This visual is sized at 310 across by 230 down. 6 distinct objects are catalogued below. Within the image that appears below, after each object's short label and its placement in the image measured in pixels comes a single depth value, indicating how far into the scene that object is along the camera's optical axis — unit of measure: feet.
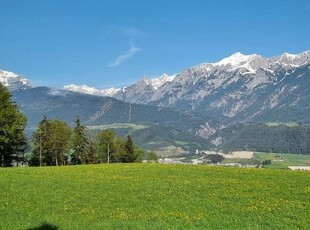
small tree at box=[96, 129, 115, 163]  426.10
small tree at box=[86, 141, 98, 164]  380.91
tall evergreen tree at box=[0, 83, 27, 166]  257.96
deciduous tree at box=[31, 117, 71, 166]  348.18
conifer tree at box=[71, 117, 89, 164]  374.43
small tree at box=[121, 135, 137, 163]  422.08
